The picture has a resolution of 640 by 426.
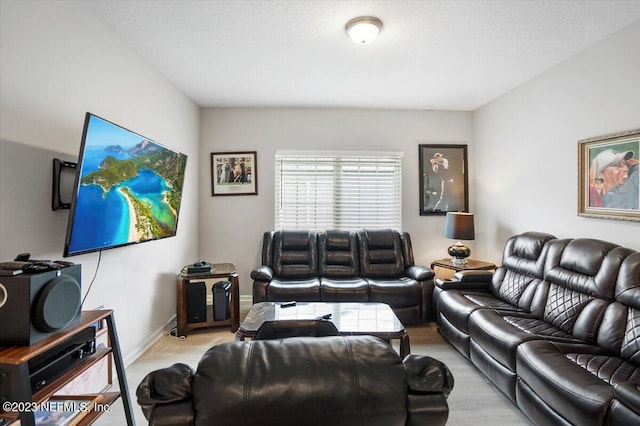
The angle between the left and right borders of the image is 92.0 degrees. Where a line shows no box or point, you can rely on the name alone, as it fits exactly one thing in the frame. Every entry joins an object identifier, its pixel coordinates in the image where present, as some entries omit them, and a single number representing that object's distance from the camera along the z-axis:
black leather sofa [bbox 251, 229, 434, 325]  3.35
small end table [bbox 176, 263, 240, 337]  3.24
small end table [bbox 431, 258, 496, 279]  3.61
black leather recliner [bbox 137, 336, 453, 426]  0.70
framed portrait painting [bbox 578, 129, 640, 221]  2.34
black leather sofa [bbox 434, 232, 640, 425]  1.56
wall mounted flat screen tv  1.69
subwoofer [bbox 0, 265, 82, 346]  1.21
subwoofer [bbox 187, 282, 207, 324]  3.30
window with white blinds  4.37
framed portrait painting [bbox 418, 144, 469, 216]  4.41
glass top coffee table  2.19
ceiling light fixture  2.24
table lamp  3.79
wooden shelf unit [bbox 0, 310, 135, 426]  1.11
